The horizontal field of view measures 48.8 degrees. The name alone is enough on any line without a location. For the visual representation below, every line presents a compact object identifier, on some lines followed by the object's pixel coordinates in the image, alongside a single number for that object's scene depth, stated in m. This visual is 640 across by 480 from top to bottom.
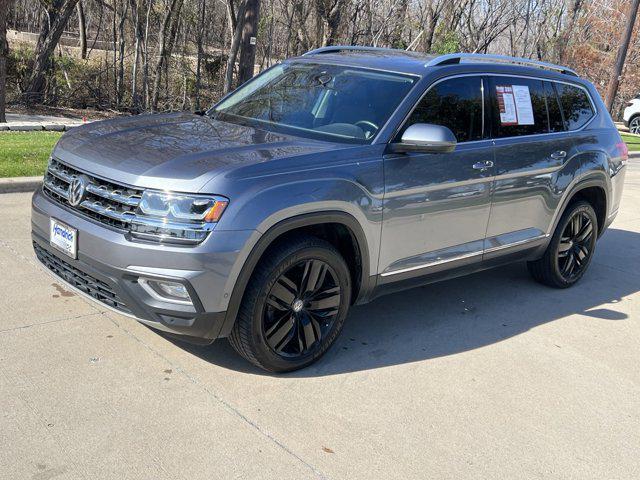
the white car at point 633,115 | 24.97
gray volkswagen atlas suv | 3.61
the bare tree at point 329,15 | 18.68
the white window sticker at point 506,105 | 5.29
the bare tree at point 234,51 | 14.77
